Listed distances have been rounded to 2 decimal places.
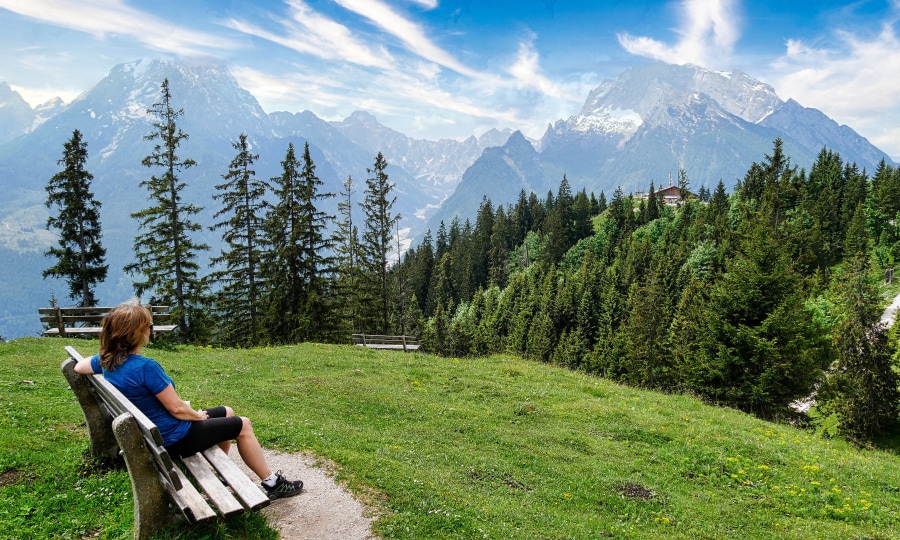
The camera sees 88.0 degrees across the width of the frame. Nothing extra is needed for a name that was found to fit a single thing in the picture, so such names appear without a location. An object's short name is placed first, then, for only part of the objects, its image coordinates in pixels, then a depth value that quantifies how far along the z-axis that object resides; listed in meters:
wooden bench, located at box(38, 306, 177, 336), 23.96
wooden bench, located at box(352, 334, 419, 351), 31.81
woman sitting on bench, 6.11
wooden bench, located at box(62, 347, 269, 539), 5.15
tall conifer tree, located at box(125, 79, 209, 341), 34.28
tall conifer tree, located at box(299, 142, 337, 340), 37.16
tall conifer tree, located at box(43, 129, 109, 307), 33.28
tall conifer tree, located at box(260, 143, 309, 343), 36.75
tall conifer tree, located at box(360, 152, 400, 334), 45.38
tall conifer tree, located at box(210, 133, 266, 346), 37.00
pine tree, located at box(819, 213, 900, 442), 32.81
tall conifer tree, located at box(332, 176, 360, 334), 40.50
